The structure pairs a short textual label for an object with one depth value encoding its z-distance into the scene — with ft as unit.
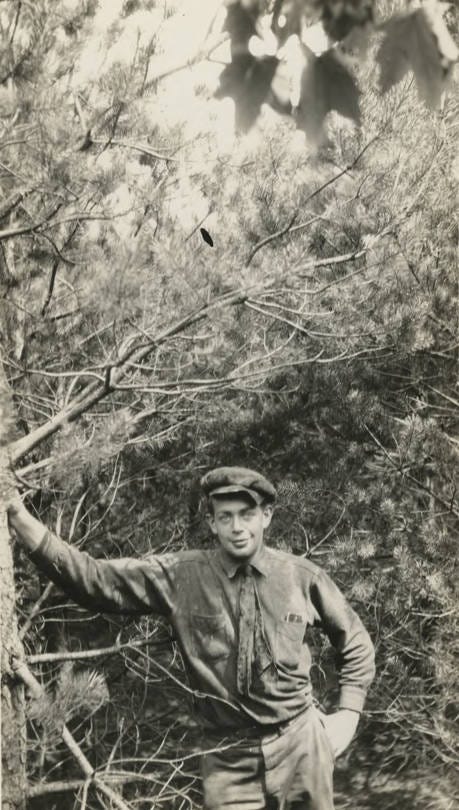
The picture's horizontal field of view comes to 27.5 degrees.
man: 8.98
